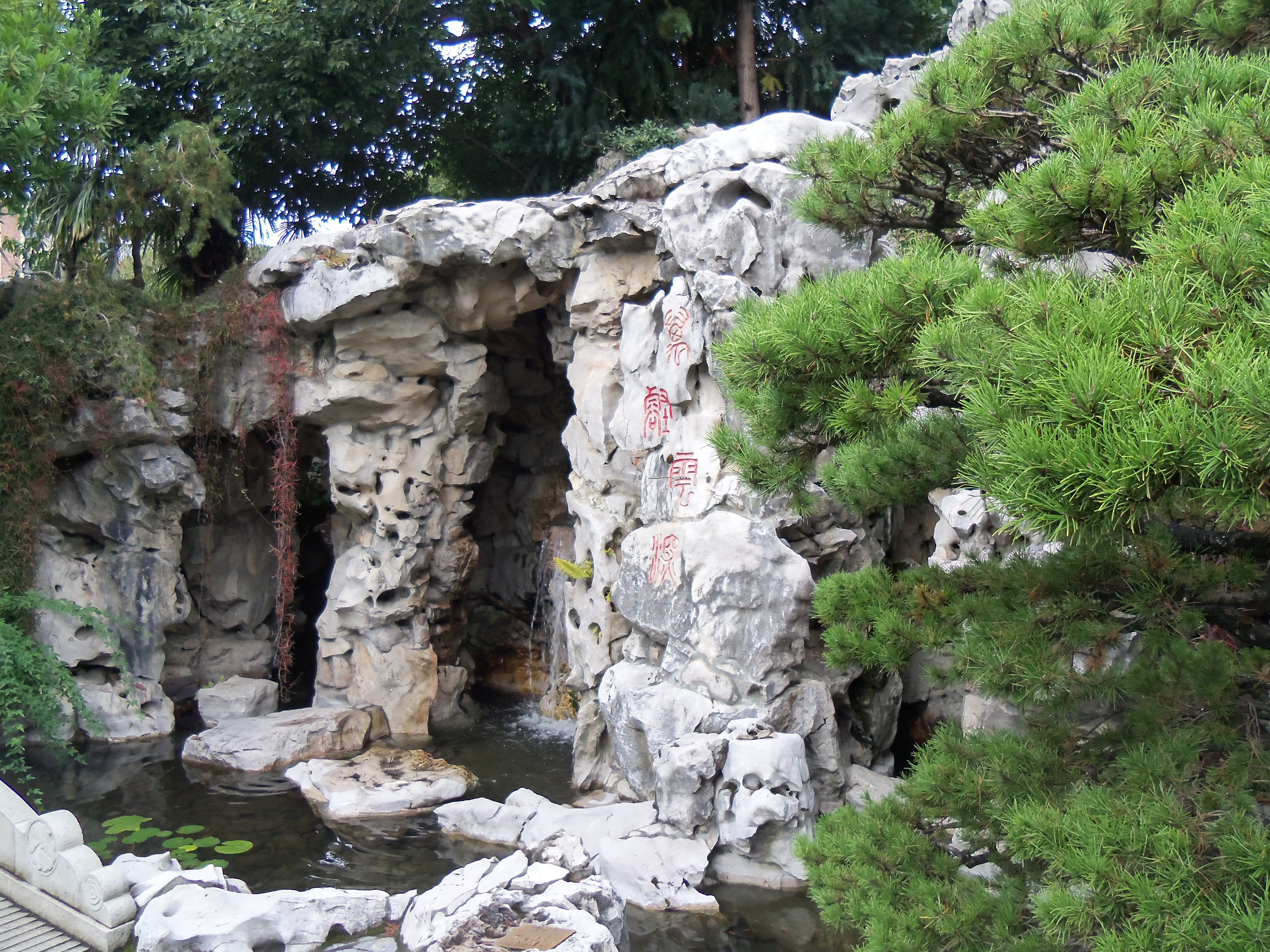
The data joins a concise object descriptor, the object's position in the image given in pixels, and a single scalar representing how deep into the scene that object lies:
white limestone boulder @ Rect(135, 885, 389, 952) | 4.96
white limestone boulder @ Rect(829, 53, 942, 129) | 7.26
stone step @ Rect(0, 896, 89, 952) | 4.86
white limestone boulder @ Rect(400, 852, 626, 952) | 4.85
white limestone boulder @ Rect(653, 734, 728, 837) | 6.16
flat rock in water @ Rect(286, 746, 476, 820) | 7.54
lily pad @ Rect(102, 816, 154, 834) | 7.10
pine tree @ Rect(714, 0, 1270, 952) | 1.82
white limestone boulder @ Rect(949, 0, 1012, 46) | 7.04
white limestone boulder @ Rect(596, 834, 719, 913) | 5.93
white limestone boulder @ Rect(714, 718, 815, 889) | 5.94
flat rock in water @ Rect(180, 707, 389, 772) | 8.45
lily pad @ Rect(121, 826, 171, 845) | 6.92
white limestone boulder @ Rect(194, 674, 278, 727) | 9.70
